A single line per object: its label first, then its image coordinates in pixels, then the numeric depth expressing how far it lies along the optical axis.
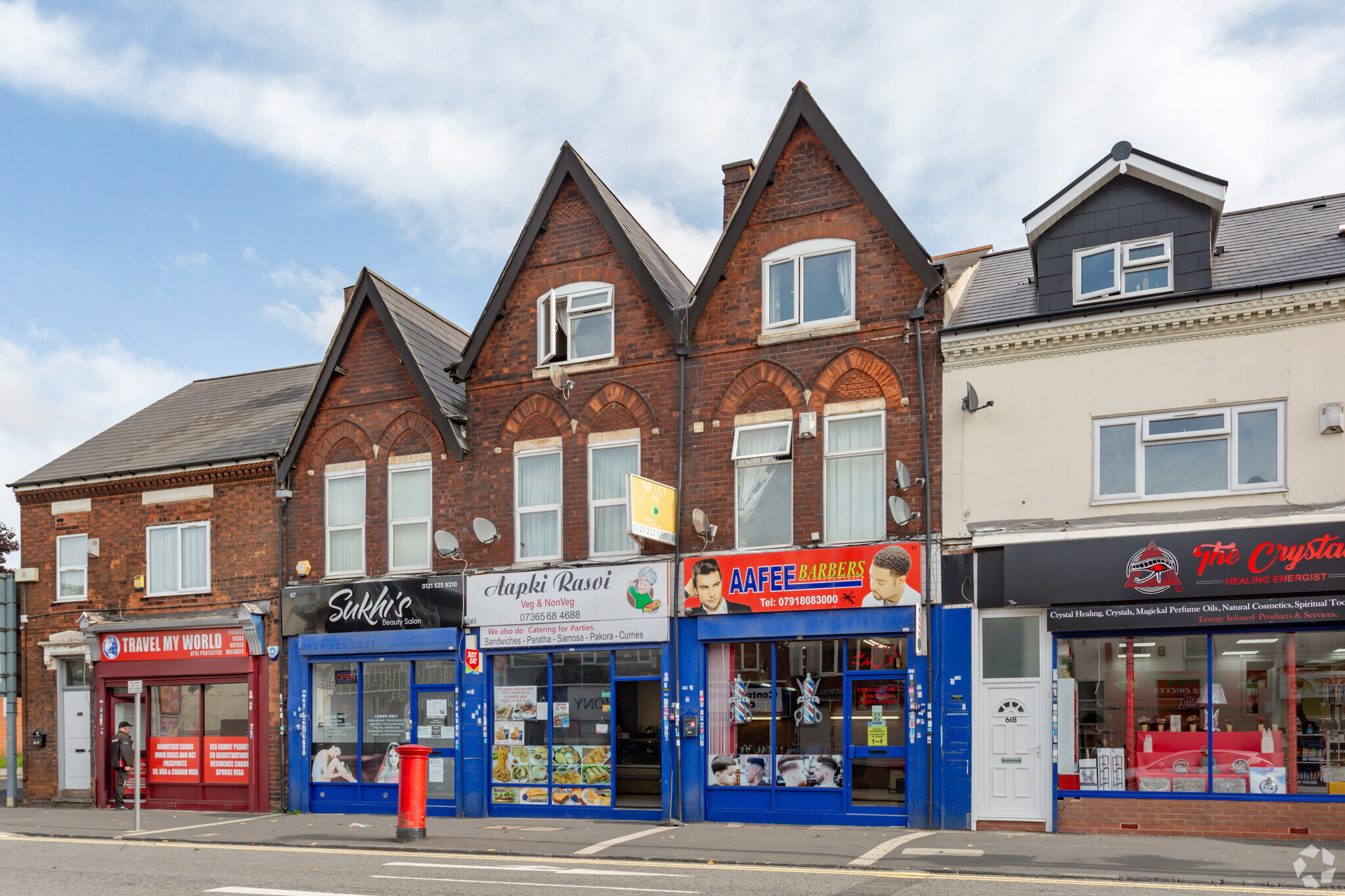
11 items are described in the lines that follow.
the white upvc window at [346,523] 20.78
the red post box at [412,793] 15.30
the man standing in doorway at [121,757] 21.92
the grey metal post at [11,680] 22.66
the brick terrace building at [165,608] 21.27
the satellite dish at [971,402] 16.08
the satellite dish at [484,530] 19.11
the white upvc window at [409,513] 20.28
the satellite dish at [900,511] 16.22
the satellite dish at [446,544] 19.34
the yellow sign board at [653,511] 16.69
